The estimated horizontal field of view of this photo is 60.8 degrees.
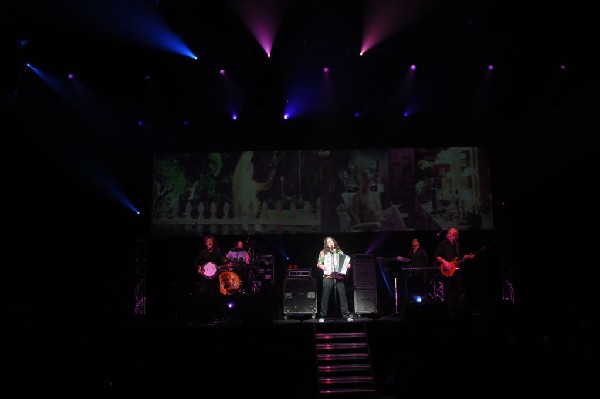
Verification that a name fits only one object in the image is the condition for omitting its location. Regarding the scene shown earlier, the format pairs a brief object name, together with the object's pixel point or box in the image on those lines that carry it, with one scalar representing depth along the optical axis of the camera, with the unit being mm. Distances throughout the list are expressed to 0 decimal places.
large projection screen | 11977
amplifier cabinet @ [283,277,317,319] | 10500
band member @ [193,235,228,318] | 10531
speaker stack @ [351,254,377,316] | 10656
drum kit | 10602
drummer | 10812
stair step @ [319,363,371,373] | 8109
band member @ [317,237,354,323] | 10664
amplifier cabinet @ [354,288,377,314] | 10641
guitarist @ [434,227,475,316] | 10520
